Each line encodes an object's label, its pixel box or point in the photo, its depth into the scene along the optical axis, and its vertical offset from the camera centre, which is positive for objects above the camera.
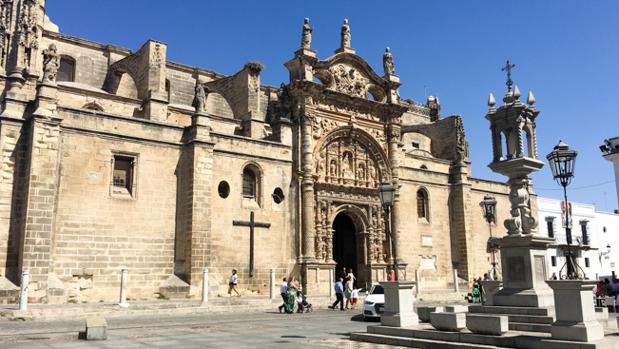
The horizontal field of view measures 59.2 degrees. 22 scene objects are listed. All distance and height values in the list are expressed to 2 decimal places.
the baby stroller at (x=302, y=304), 20.19 -1.45
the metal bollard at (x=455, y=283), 28.81 -1.02
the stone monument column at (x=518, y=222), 11.38 +0.90
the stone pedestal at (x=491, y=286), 12.73 -0.54
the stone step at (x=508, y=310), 10.77 -0.96
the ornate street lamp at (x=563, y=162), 11.94 +2.18
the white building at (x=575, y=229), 42.75 +2.71
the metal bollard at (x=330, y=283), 24.45 -0.84
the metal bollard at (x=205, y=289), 19.22 -0.80
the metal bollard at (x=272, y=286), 21.85 -0.83
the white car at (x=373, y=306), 17.44 -1.33
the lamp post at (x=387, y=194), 13.89 +1.78
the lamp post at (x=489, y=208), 23.64 +2.39
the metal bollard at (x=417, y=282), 27.15 -0.95
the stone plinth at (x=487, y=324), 9.68 -1.08
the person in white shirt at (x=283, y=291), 19.76 -0.94
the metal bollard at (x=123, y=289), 17.69 -0.73
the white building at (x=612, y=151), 30.11 +6.20
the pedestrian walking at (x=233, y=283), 21.83 -0.69
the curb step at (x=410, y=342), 9.65 -1.48
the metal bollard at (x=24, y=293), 15.48 -0.72
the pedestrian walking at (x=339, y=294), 21.42 -1.14
